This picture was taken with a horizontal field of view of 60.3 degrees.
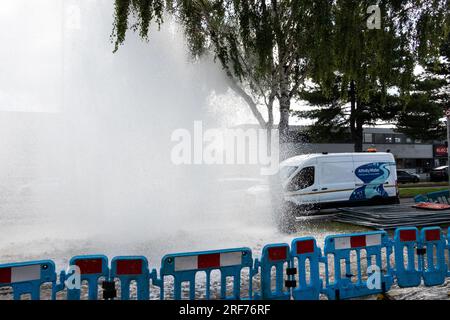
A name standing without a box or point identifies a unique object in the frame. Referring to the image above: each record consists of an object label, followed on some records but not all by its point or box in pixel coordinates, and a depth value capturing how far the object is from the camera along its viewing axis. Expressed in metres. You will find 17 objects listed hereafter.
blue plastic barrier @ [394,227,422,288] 5.55
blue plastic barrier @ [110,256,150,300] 4.41
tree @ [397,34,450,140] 27.97
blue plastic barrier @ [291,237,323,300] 4.98
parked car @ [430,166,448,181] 35.25
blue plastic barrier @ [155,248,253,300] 4.53
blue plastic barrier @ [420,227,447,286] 5.64
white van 13.27
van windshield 13.55
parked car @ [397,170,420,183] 34.12
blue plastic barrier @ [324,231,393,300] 5.11
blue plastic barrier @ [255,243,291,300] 4.84
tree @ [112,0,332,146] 9.09
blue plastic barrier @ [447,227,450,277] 5.84
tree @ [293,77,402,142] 29.05
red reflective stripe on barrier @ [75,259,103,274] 4.34
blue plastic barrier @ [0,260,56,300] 4.06
